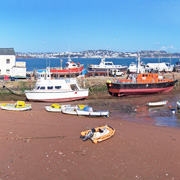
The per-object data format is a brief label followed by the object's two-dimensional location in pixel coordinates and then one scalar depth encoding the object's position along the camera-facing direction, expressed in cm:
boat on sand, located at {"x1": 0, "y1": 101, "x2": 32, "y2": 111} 2098
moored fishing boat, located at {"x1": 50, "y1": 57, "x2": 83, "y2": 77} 3738
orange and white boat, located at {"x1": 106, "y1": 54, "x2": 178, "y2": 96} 3105
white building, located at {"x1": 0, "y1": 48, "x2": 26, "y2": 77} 3616
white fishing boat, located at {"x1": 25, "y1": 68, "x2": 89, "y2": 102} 2623
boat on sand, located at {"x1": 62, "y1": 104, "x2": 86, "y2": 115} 2017
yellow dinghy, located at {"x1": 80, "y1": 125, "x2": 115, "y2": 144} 1373
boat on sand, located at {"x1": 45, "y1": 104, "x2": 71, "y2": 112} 2103
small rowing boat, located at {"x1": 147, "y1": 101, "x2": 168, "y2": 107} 2523
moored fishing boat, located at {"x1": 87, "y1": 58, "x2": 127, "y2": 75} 4383
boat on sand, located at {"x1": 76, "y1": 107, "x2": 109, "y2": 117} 1975
